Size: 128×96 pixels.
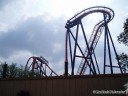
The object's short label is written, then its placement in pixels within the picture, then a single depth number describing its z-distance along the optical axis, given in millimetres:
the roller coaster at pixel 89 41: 16688
